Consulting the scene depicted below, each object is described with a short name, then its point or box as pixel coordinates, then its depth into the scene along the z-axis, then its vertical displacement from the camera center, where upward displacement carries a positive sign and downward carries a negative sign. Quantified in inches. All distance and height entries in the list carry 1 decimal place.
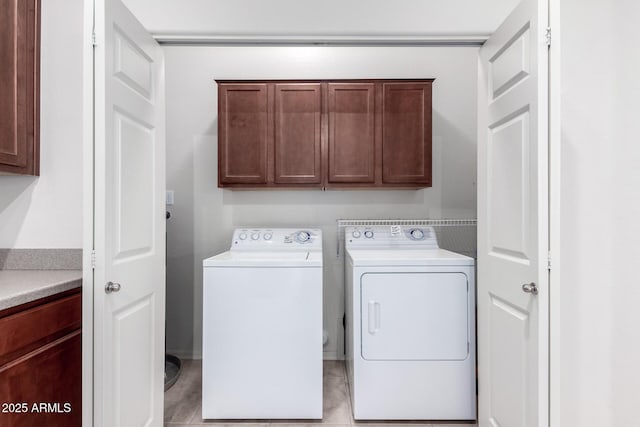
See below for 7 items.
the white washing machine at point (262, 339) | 73.9 -26.3
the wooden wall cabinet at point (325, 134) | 97.7 +23.1
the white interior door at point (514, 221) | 45.9 -0.9
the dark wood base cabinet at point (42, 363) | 40.3 -19.0
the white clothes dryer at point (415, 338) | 74.4 -26.4
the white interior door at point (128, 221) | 45.9 -0.8
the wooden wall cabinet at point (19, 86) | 54.2 +21.2
